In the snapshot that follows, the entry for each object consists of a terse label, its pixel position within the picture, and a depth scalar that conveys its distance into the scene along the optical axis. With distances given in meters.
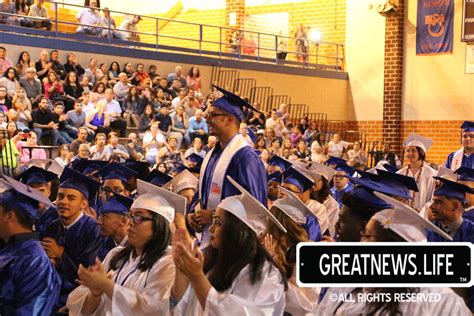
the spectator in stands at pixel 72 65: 18.27
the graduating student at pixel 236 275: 4.02
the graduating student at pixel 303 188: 7.75
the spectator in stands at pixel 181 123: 18.45
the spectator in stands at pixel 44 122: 15.79
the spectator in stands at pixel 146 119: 18.44
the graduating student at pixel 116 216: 5.67
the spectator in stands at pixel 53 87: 16.81
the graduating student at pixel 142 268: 4.55
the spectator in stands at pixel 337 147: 20.38
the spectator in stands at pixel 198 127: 18.34
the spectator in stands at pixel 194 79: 21.12
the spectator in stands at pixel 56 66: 17.88
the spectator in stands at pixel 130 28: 21.40
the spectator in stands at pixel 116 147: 14.82
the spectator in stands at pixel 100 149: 14.73
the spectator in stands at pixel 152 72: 20.59
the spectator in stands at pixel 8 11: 18.62
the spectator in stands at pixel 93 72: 18.34
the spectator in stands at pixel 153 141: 16.67
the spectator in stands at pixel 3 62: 16.64
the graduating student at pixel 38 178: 7.70
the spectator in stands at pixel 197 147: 16.00
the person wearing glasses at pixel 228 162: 5.70
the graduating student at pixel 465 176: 7.84
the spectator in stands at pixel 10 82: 15.99
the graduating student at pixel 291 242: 5.09
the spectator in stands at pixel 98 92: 17.30
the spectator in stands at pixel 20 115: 14.94
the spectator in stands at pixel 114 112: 17.36
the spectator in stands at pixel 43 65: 17.50
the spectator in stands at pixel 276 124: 20.36
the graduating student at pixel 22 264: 4.71
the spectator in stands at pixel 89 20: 20.38
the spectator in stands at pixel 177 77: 20.75
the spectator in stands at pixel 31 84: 16.50
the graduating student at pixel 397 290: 3.60
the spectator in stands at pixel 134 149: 15.97
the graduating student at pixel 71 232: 5.78
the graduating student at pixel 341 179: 10.08
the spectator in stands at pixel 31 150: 14.25
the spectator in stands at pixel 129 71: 19.75
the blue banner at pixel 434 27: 23.67
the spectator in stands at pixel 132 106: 18.28
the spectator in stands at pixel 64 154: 13.37
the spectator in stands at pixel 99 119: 16.53
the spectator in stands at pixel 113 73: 19.01
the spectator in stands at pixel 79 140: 14.88
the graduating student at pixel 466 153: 9.52
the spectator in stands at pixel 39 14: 19.08
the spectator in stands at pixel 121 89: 18.42
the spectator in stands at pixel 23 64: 16.97
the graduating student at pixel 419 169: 9.11
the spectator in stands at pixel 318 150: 18.51
